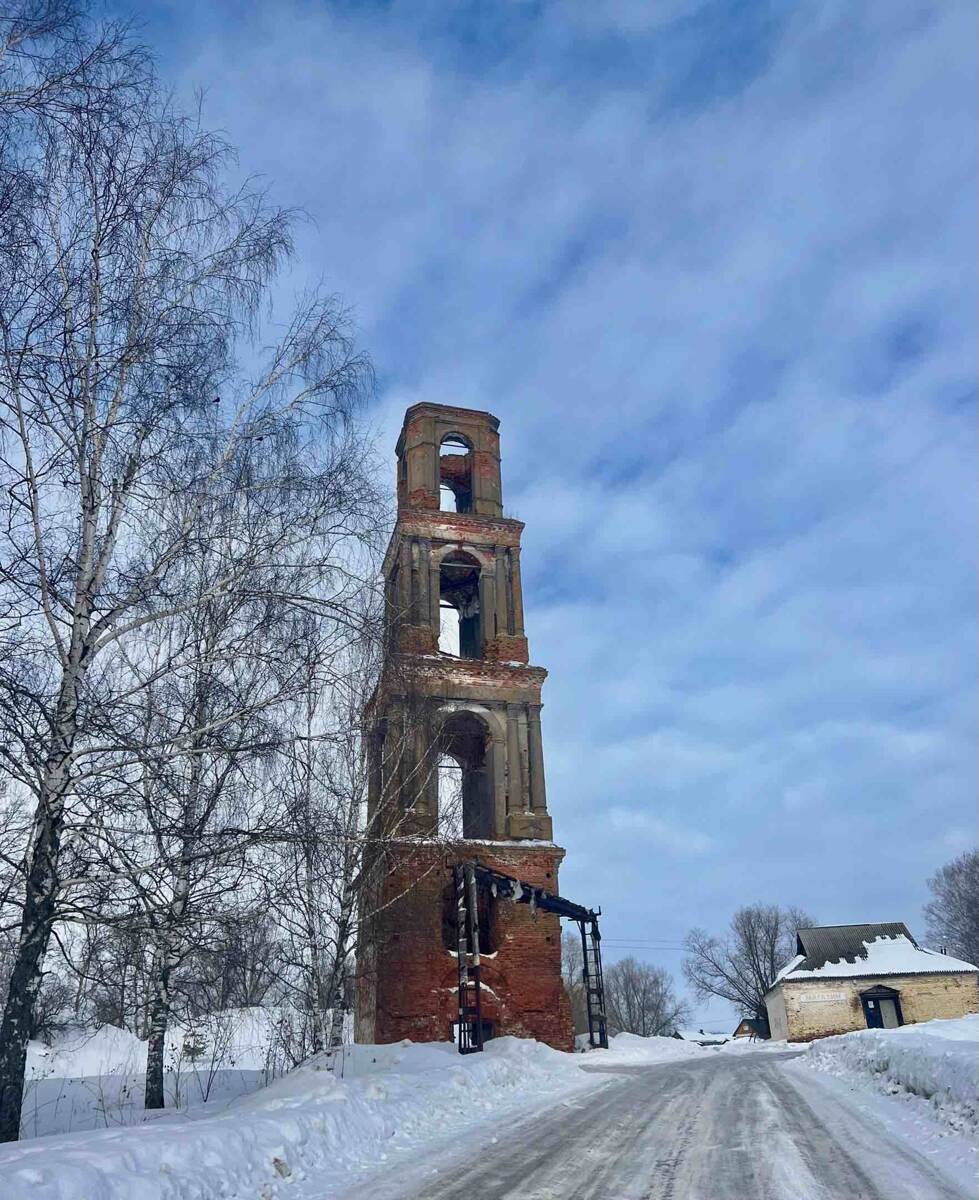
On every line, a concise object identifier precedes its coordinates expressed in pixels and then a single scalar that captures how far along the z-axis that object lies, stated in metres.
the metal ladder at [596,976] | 27.85
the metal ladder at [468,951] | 22.08
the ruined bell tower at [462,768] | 22.55
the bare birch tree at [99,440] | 6.53
